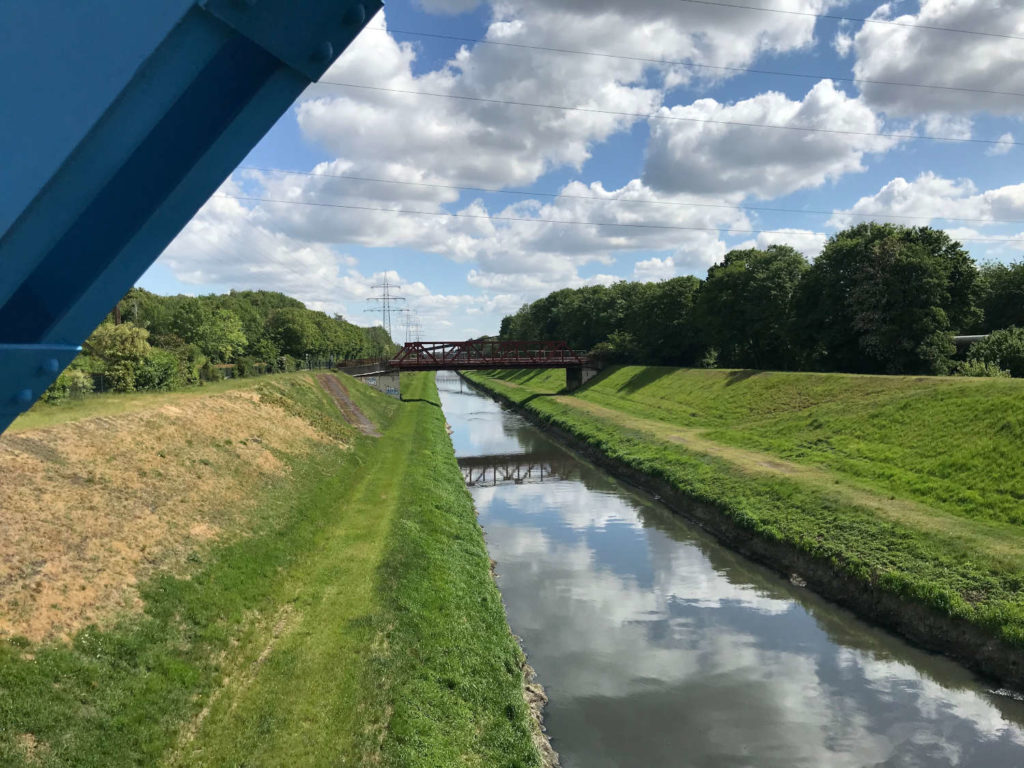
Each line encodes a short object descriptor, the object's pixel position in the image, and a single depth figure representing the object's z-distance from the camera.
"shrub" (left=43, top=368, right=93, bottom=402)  21.36
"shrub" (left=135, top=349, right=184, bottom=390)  30.92
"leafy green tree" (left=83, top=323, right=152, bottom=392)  29.72
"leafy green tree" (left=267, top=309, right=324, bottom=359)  74.56
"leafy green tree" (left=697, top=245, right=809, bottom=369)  54.06
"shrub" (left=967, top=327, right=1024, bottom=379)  32.59
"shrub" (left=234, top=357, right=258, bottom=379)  48.97
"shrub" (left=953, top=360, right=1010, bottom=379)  31.23
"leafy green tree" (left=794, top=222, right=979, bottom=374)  38.88
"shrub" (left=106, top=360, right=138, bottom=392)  29.59
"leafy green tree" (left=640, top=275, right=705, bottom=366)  69.00
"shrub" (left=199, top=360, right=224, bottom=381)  40.65
